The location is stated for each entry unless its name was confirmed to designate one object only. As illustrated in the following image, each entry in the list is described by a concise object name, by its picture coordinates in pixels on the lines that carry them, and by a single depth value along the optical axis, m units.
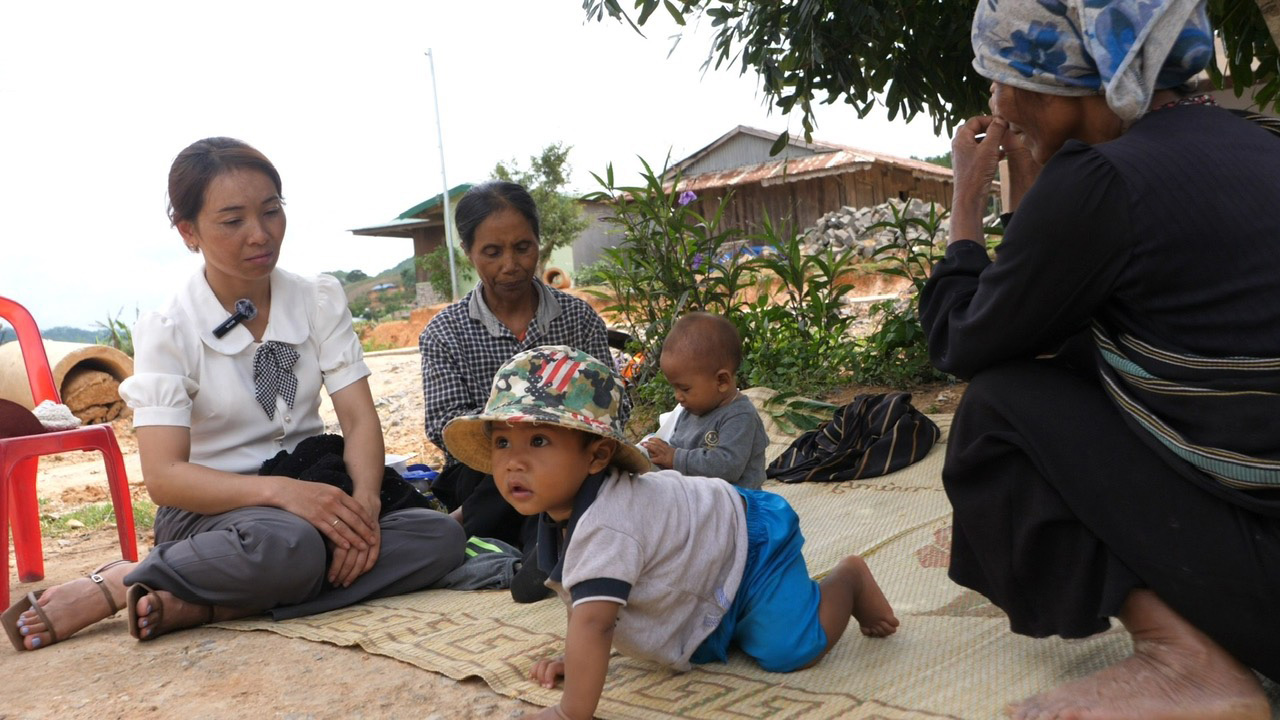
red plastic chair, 3.51
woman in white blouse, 2.87
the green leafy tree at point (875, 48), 3.82
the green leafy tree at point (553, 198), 28.44
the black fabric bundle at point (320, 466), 3.11
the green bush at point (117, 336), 11.27
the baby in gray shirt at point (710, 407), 3.13
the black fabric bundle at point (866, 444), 4.25
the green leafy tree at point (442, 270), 28.57
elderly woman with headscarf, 1.60
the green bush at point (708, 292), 5.97
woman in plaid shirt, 3.55
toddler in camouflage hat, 1.93
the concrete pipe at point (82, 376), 8.44
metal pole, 26.47
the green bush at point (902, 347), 5.80
